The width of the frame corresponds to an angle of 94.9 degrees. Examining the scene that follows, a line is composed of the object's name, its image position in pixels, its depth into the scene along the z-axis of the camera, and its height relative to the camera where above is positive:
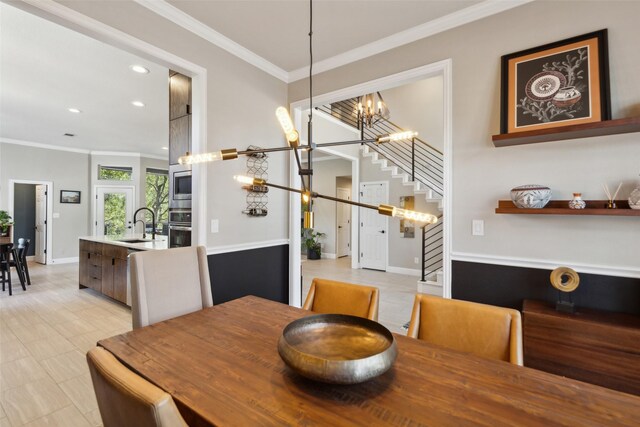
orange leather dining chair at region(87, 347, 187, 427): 0.60 -0.40
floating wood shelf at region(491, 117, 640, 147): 1.72 +0.53
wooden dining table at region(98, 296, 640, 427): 0.82 -0.56
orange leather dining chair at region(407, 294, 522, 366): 1.31 -0.54
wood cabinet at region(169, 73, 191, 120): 3.08 +1.29
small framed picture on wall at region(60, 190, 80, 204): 7.34 +0.45
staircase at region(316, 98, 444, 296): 5.85 +1.11
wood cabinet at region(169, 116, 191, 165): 3.06 +0.82
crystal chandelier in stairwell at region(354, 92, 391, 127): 4.50 +1.72
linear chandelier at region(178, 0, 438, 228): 1.09 +0.27
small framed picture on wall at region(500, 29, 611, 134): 1.87 +0.88
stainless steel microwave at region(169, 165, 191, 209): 2.96 +0.29
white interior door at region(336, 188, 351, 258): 8.52 -0.32
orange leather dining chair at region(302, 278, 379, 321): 1.70 -0.52
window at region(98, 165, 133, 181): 7.92 +1.15
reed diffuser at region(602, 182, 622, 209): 1.80 +0.10
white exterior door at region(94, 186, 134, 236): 7.86 +0.09
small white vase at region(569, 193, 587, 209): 1.85 +0.08
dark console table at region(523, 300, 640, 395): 1.60 -0.76
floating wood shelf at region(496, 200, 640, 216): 1.73 +0.03
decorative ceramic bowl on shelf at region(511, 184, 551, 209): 1.94 +0.12
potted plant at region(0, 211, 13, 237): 5.72 -0.19
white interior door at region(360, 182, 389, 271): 6.74 -0.37
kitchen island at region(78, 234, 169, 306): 3.85 -0.69
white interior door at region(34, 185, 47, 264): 7.15 -0.25
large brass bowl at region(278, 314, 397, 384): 0.91 -0.50
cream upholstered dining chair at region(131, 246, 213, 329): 1.62 -0.42
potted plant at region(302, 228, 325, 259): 8.21 -0.86
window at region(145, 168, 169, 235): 8.84 +0.64
